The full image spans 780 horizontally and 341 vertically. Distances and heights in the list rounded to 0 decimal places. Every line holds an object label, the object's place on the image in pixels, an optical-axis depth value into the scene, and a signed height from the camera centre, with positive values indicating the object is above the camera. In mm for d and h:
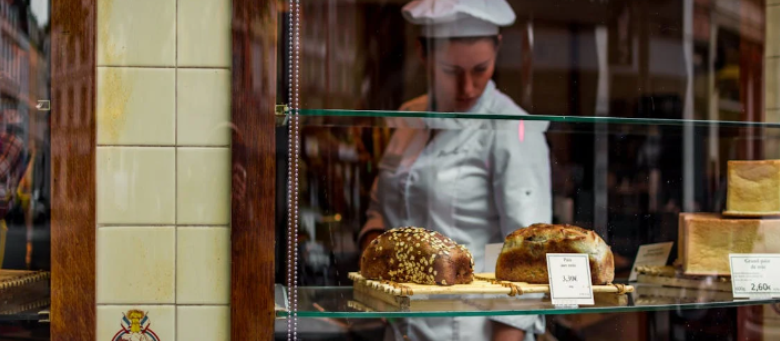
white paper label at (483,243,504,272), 1763 -180
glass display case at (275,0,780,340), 1651 +41
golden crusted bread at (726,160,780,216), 1667 -29
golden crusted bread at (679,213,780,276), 1650 -135
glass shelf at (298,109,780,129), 1409 +103
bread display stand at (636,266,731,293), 1637 -217
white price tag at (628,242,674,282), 1832 -181
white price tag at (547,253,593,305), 1450 -190
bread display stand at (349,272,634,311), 1419 -214
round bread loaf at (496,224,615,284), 1541 -147
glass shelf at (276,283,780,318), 1397 -235
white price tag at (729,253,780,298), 1556 -192
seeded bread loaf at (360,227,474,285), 1518 -164
